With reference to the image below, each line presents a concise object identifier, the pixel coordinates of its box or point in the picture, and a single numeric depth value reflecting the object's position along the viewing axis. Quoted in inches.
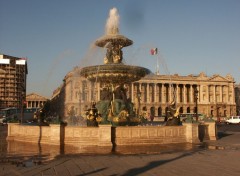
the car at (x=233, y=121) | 2206.0
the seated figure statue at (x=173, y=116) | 720.3
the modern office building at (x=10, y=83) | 3993.6
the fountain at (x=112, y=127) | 606.9
